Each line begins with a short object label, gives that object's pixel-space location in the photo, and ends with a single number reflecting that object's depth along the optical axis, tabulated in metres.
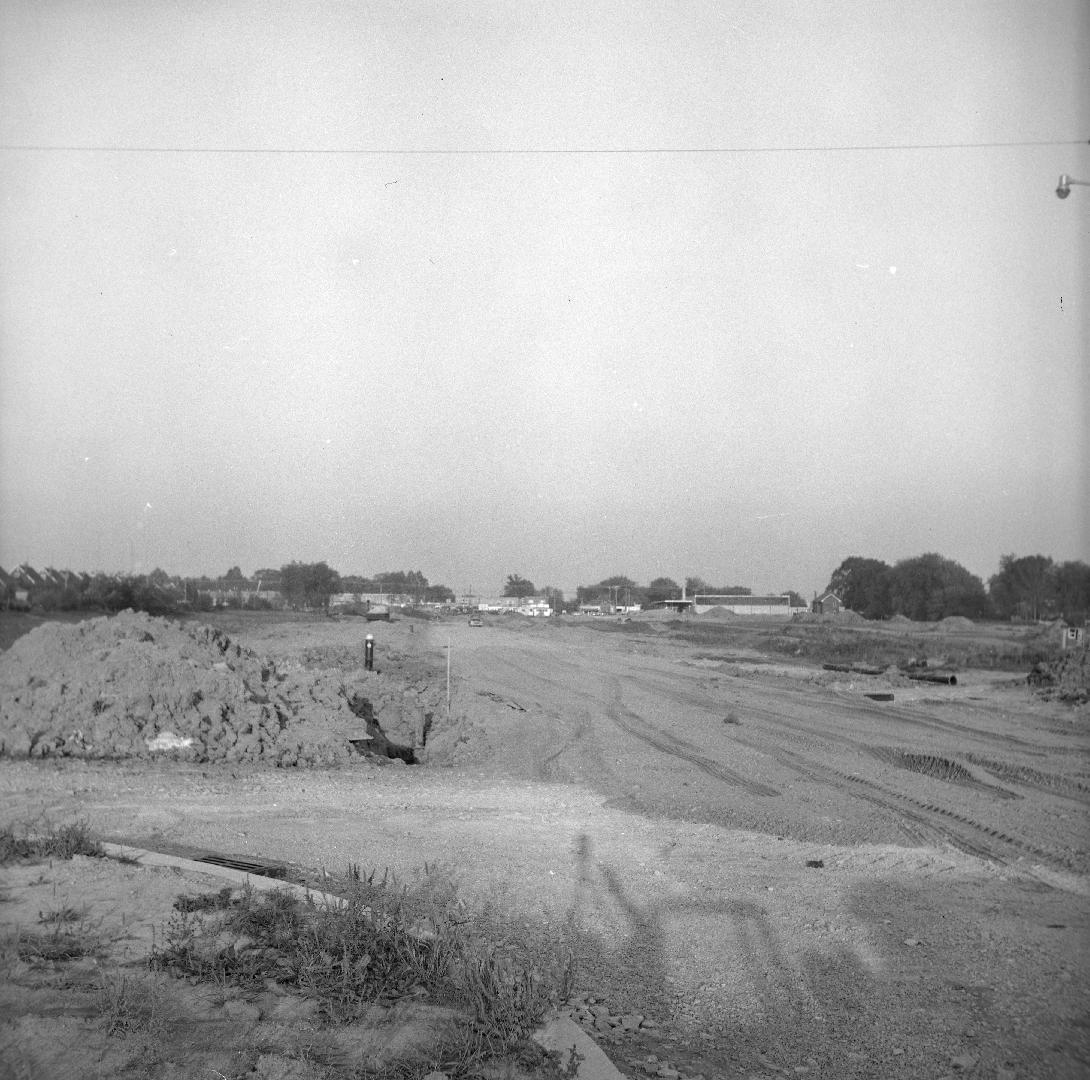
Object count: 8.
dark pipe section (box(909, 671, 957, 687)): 27.78
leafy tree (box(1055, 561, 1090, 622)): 62.44
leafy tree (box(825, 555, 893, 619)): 92.38
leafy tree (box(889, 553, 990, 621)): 83.56
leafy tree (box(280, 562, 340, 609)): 82.94
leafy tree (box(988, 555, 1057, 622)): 72.44
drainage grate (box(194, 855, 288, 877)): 7.72
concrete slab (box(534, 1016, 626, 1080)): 4.15
